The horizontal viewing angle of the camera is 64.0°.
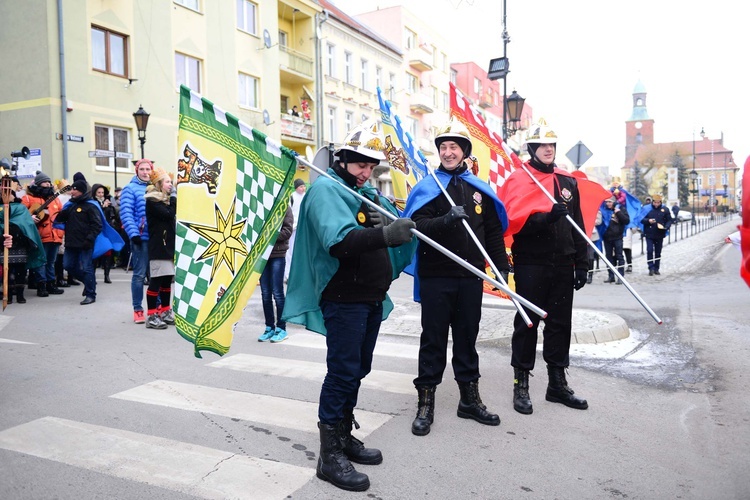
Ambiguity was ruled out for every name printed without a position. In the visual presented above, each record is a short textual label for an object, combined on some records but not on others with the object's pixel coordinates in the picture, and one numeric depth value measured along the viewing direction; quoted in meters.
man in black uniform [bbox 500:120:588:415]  4.88
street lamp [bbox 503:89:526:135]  15.02
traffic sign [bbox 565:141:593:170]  14.97
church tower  126.25
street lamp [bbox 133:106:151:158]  16.86
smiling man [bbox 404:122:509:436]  4.38
